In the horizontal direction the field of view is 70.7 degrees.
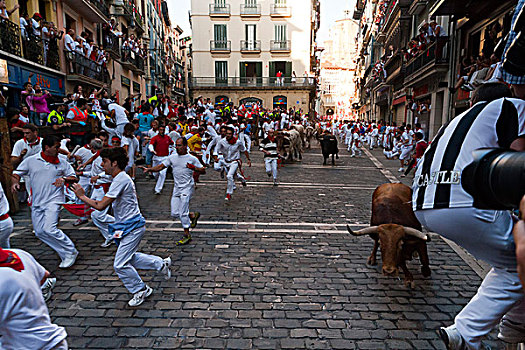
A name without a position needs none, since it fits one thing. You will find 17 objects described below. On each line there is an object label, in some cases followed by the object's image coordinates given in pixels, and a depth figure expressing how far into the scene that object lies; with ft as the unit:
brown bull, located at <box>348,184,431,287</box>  15.14
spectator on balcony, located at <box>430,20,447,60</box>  59.67
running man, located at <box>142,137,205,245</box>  22.41
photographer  7.93
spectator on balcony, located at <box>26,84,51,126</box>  39.88
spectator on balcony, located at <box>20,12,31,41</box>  49.78
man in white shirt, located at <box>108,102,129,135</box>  43.16
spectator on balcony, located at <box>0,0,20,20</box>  41.99
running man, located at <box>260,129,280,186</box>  39.83
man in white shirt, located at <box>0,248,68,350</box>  7.35
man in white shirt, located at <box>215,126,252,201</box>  33.01
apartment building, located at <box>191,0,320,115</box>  151.64
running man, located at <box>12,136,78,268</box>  17.99
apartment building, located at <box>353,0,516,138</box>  49.37
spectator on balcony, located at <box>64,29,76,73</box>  59.82
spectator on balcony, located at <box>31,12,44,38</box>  52.71
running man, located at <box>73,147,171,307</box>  14.25
